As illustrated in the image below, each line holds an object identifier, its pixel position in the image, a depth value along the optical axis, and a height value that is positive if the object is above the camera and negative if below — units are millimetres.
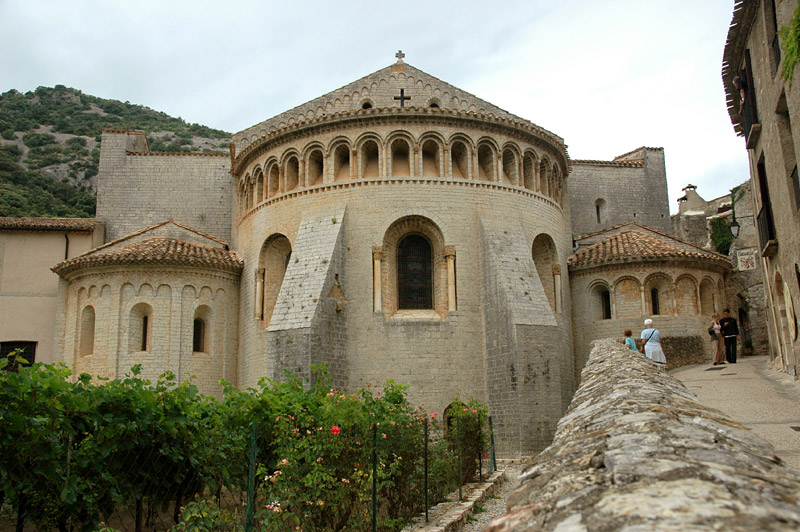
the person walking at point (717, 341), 21938 +423
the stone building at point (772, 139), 15609 +5083
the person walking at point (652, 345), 15500 +254
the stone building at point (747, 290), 28656 +2587
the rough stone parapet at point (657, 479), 2133 -443
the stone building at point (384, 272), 20016 +2992
